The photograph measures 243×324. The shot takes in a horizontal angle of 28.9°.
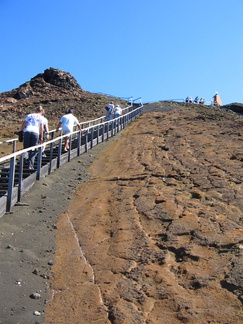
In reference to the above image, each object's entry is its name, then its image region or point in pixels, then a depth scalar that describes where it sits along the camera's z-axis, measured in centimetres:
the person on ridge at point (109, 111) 2544
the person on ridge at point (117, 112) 2573
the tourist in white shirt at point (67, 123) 1465
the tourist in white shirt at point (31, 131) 1121
